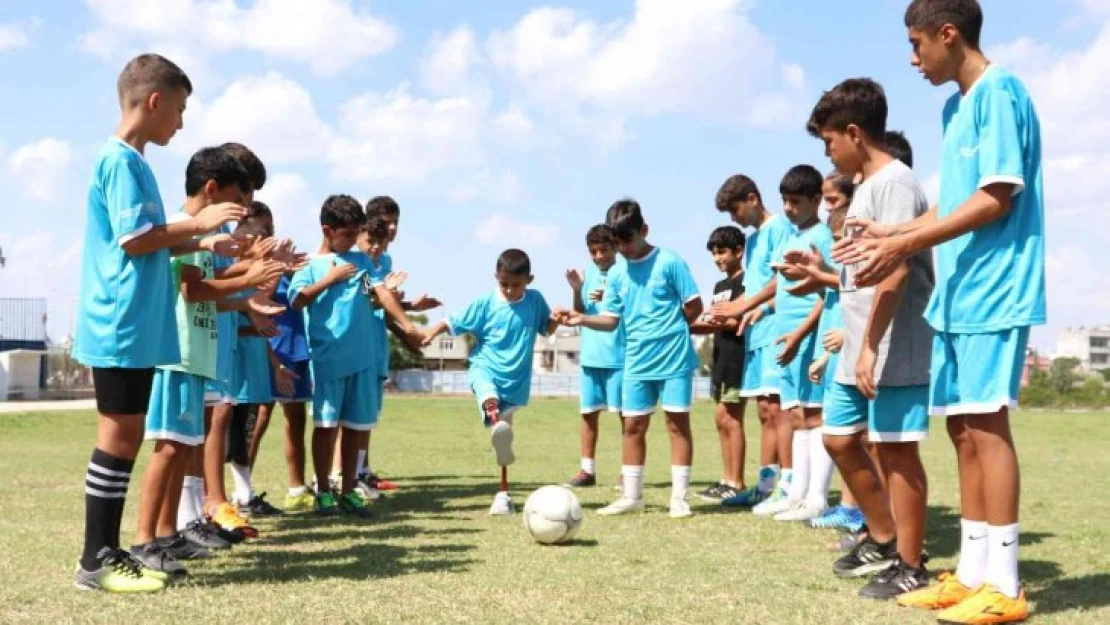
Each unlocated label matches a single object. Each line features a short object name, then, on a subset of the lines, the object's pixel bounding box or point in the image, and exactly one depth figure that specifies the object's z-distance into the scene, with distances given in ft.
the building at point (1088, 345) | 493.77
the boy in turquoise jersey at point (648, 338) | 24.35
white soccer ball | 19.31
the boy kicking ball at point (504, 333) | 26.37
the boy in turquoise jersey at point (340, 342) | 24.82
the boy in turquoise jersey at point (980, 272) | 12.72
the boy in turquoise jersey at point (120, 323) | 14.67
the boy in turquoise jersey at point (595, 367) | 31.89
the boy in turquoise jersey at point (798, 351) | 23.81
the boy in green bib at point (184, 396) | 16.25
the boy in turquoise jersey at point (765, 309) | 26.32
